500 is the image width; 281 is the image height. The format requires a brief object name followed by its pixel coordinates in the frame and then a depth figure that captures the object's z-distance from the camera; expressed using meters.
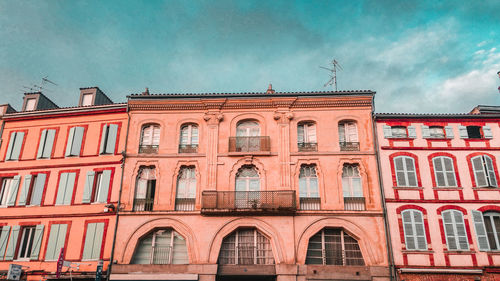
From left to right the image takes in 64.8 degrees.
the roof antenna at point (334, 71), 25.12
